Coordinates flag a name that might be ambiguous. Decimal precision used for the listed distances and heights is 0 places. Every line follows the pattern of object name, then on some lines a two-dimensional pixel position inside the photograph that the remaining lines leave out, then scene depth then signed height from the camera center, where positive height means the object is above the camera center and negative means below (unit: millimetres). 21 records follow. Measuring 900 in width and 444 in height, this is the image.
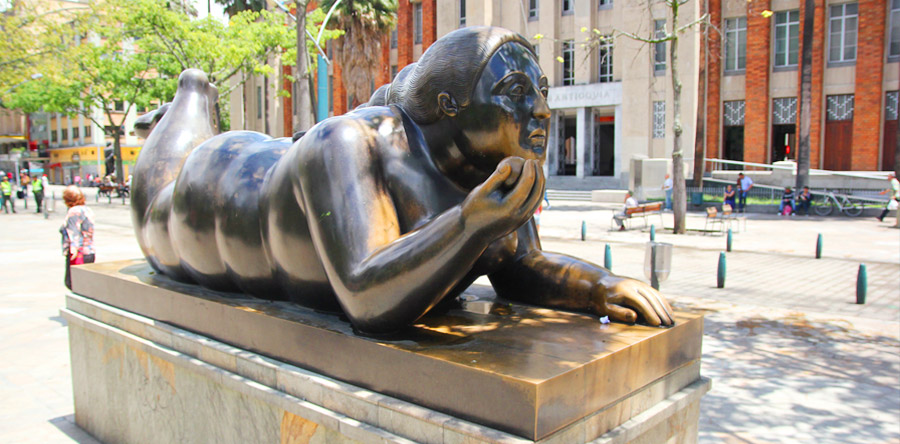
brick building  27188 +3728
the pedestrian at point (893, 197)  21000 -1048
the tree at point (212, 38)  24125 +5258
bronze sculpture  2090 -126
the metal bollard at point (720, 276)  9968 -1710
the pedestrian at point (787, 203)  24069 -1396
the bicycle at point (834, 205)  23188 -1453
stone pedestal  1945 -753
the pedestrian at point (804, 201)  23812 -1312
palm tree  29500 +6161
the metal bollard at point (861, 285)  8914 -1669
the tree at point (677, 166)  17500 +17
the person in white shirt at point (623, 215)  18641 -1418
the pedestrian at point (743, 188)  25516 -874
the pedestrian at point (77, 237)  7867 -816
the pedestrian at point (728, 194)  25141 -1089
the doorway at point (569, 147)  41625 +1327
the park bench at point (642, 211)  18806 -1316
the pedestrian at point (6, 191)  26875 -814
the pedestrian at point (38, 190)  27031 -780
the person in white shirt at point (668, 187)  25141 -798
